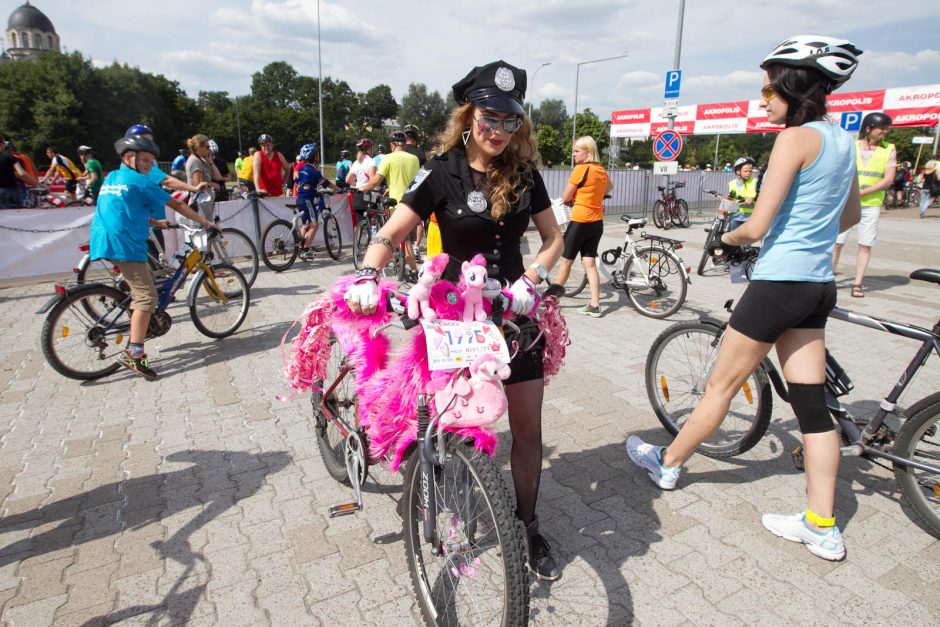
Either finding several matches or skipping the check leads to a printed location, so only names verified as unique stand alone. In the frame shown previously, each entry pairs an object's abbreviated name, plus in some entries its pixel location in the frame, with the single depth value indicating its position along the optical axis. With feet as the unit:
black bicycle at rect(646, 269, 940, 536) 9.32
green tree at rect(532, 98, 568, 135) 305.98
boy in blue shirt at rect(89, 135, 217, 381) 15.81
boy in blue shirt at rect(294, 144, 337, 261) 31.83
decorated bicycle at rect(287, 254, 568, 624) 6.39
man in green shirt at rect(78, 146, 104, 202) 39.06
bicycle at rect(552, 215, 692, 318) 22.49
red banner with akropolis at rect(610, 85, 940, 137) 81.00
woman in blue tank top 8.07
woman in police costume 7.58
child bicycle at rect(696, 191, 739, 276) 30.48
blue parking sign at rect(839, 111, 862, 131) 45.21
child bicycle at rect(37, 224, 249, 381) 15.98
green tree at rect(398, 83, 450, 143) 294.87
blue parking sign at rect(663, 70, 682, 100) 41.81
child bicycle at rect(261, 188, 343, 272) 30.55
